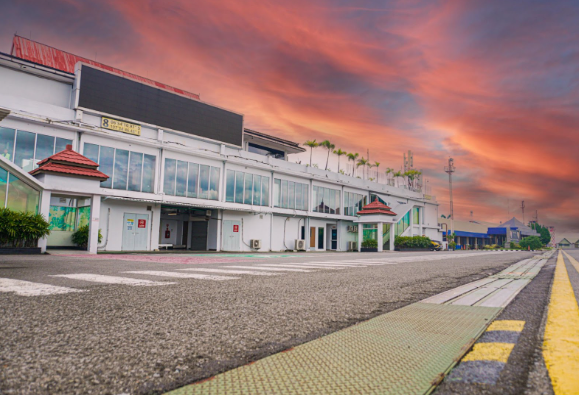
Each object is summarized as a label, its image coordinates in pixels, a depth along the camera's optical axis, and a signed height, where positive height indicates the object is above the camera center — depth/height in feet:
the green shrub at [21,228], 43.19 -0.32
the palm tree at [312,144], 173.27 +42.50
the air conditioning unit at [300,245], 106.42 -3.41
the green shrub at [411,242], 123.90 -1.90
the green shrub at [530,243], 204.03 -2.04
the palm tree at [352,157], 188.14 +40.54
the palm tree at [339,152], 185.36 +41.81
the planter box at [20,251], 42.89 -3.05
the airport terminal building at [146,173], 60.03 +12.91
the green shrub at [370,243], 119.03 -2.61
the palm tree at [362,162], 197.81 +39.41
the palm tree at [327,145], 178.50 +43.70
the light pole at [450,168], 244.42 +46.90
